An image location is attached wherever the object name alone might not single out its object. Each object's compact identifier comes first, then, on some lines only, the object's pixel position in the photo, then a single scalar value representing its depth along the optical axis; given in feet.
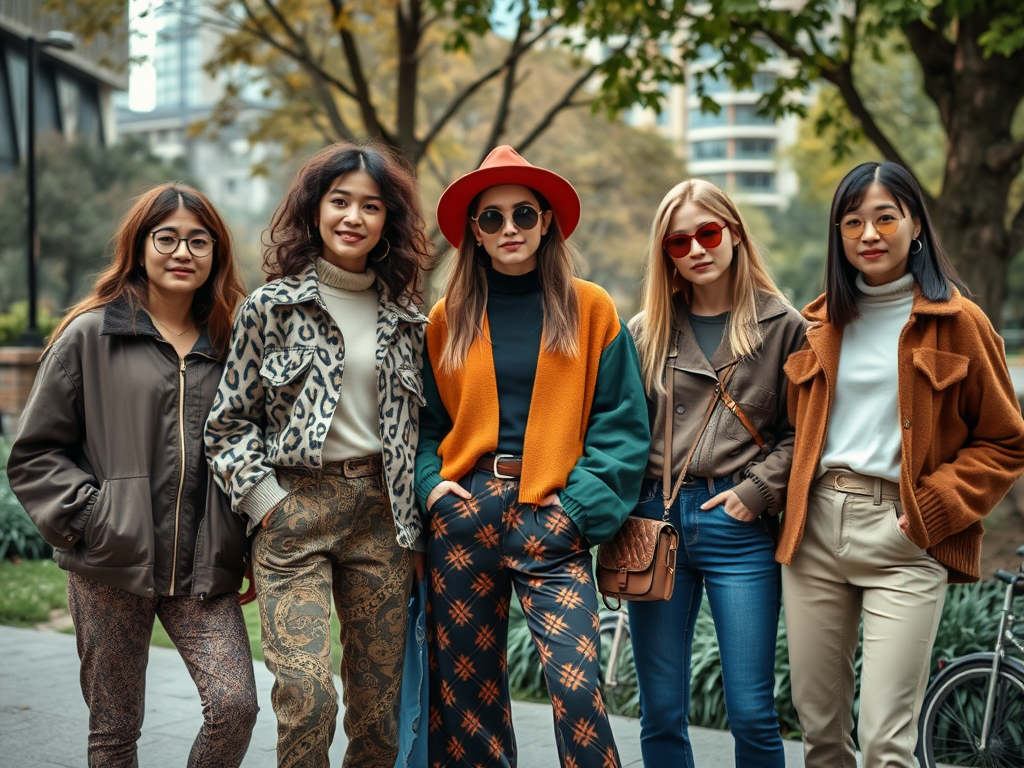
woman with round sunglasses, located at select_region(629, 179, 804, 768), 11.19
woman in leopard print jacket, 10.75
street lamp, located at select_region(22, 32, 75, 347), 53.36
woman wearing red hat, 11.05
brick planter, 51.06
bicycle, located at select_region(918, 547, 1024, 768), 13.88
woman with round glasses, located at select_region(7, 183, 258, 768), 10.68
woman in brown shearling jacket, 10.52
